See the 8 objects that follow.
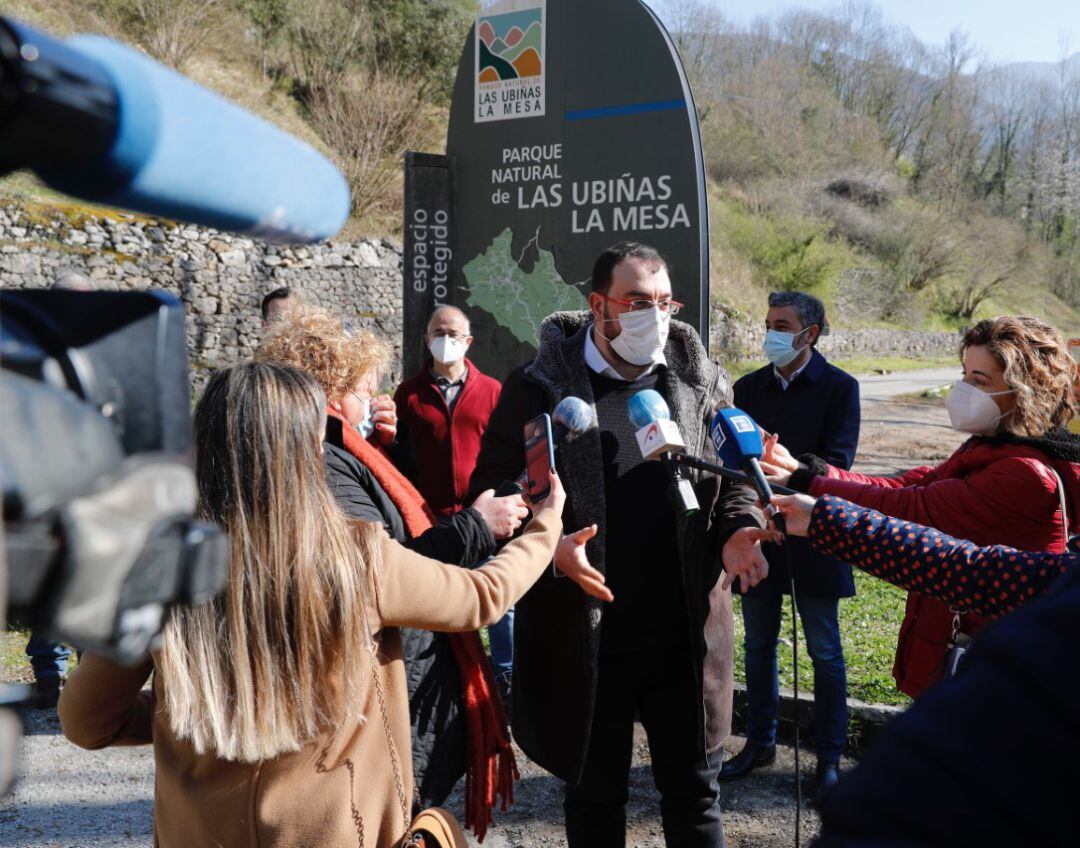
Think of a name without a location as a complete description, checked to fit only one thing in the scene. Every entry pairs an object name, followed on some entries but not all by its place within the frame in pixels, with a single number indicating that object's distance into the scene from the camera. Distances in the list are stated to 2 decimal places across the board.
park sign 4.01
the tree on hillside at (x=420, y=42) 27.20
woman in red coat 2.51
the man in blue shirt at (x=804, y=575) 3.79
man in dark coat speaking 2.62
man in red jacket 4.87
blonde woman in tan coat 1.65
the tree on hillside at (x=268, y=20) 26.78
